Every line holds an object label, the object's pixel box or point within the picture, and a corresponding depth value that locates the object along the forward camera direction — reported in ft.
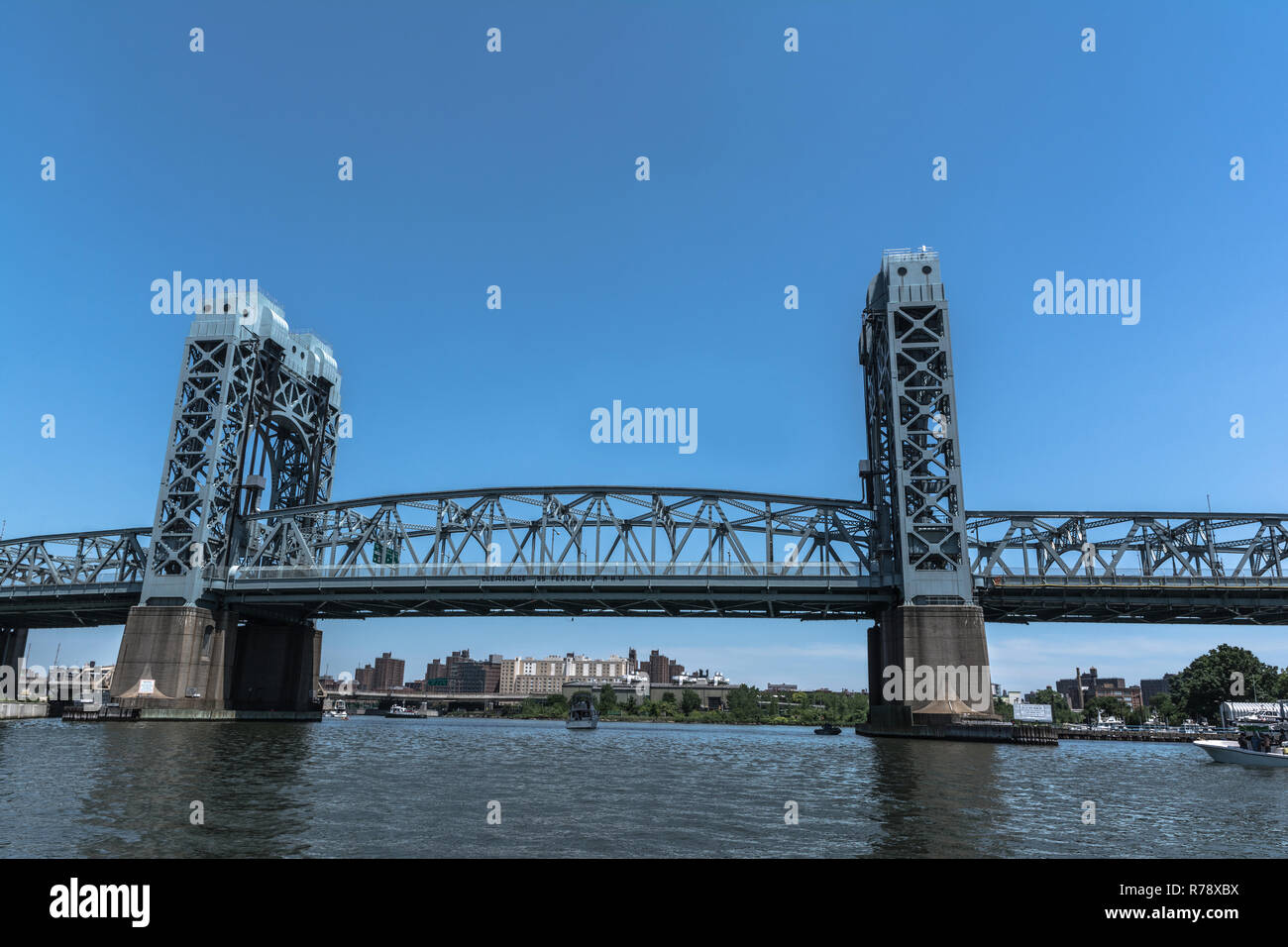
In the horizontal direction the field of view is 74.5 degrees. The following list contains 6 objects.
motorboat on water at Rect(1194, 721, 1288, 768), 158.92
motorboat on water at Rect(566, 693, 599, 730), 377.30
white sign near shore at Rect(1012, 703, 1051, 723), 279.69
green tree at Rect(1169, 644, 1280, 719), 436.76
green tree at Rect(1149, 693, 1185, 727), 506.81
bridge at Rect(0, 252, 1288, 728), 251.80
